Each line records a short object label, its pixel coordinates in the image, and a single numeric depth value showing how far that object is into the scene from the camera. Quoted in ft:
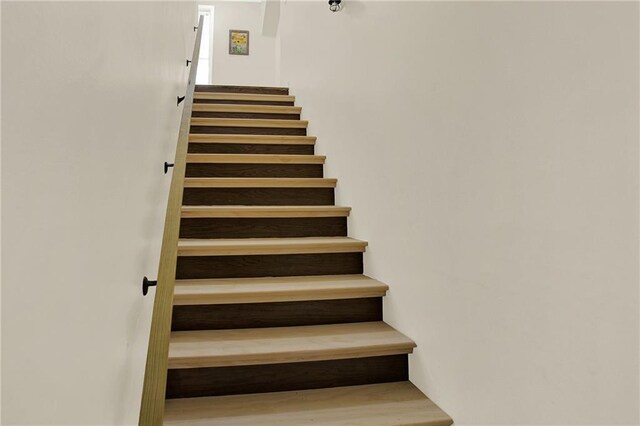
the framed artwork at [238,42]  22.40
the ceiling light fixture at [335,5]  8.61
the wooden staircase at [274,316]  5.20
